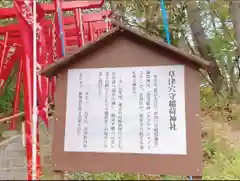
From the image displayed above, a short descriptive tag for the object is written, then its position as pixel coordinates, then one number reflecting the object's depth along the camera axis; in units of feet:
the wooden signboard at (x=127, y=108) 7.91
